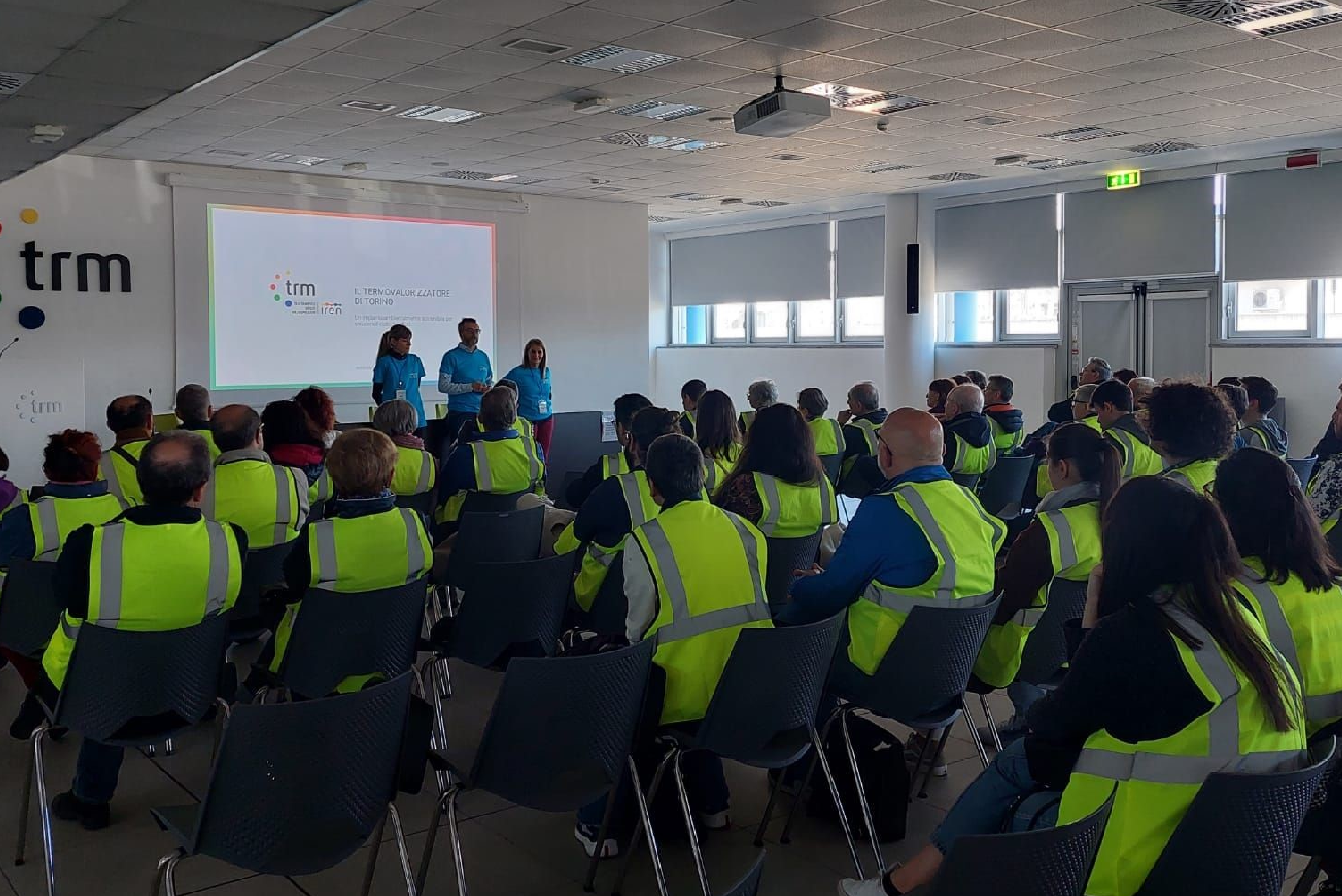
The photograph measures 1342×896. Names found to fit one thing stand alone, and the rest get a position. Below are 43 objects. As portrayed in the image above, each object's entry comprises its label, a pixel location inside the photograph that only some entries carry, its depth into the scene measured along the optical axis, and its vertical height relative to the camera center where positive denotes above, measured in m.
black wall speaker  13.88 +1.33
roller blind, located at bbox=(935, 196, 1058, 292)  13.02 +1.68
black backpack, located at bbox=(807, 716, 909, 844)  3.41 -1.22
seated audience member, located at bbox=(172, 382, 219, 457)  6.04 -0.10
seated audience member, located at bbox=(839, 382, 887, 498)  7.26 -0.38
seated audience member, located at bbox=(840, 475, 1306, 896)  2.04 -0.55
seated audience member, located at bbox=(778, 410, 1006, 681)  3.25 -0.51
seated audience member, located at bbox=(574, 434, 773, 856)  3.08 -0.56
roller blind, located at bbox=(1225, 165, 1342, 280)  10.51 +1.54
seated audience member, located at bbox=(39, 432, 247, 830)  3.07 -0.49
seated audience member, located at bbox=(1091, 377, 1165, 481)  5.57 -0.18
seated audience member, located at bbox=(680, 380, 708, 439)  7.54 -0.05
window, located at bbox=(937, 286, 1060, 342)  13.38 +0.87
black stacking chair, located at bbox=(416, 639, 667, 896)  2.64 -0.84
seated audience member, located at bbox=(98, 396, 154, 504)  5.19 -0.25
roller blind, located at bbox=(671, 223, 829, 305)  15.98 +1.81
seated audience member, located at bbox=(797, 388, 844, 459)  7.01 -0.24
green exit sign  11.84 +2.18
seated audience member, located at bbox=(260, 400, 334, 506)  5.02 -0.22
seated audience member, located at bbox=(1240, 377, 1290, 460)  6.18 -0.22
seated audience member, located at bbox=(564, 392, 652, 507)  5.30 -0.40
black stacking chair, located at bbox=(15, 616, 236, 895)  2.95 -0.80
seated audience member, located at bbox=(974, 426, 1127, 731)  3.62 -0.53
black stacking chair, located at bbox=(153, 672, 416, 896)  2.27 -0.84
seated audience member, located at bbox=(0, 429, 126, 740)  3.97 -0.43
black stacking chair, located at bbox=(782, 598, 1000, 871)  3.11 -0.82
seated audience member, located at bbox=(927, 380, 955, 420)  8.24 -0.07
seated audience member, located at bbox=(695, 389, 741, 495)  5.14 -0.21
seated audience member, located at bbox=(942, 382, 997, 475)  6.74 -0.30
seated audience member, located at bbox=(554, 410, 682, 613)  3.97 -0.48
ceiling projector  7.41 +1.84
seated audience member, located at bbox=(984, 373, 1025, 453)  7.49 -0.26
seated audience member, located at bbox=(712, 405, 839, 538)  4.19 -0.33
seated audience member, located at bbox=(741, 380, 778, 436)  7.52 -0.06
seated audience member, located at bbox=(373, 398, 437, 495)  5.55 -0.32
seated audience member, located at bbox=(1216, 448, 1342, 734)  2.45 -0.42
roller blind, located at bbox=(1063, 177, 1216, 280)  11.55 +1.65
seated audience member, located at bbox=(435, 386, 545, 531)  5.60 -0.37
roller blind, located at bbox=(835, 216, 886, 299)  15.07 +1.75
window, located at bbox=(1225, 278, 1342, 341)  10.96 +0.75
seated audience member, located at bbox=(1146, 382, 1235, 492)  4.17 -0.17
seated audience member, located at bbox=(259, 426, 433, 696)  3.46 -0.47
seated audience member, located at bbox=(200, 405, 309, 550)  4.29 -0.39
